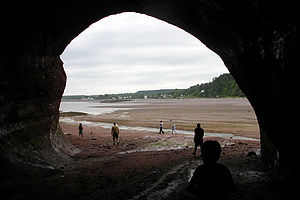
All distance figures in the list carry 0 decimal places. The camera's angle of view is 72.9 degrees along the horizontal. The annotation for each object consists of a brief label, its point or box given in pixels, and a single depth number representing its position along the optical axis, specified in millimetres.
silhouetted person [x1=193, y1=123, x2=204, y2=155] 11680
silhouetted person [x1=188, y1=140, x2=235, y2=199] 2945
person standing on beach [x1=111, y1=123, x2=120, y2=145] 17812
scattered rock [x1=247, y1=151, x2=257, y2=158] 11527
